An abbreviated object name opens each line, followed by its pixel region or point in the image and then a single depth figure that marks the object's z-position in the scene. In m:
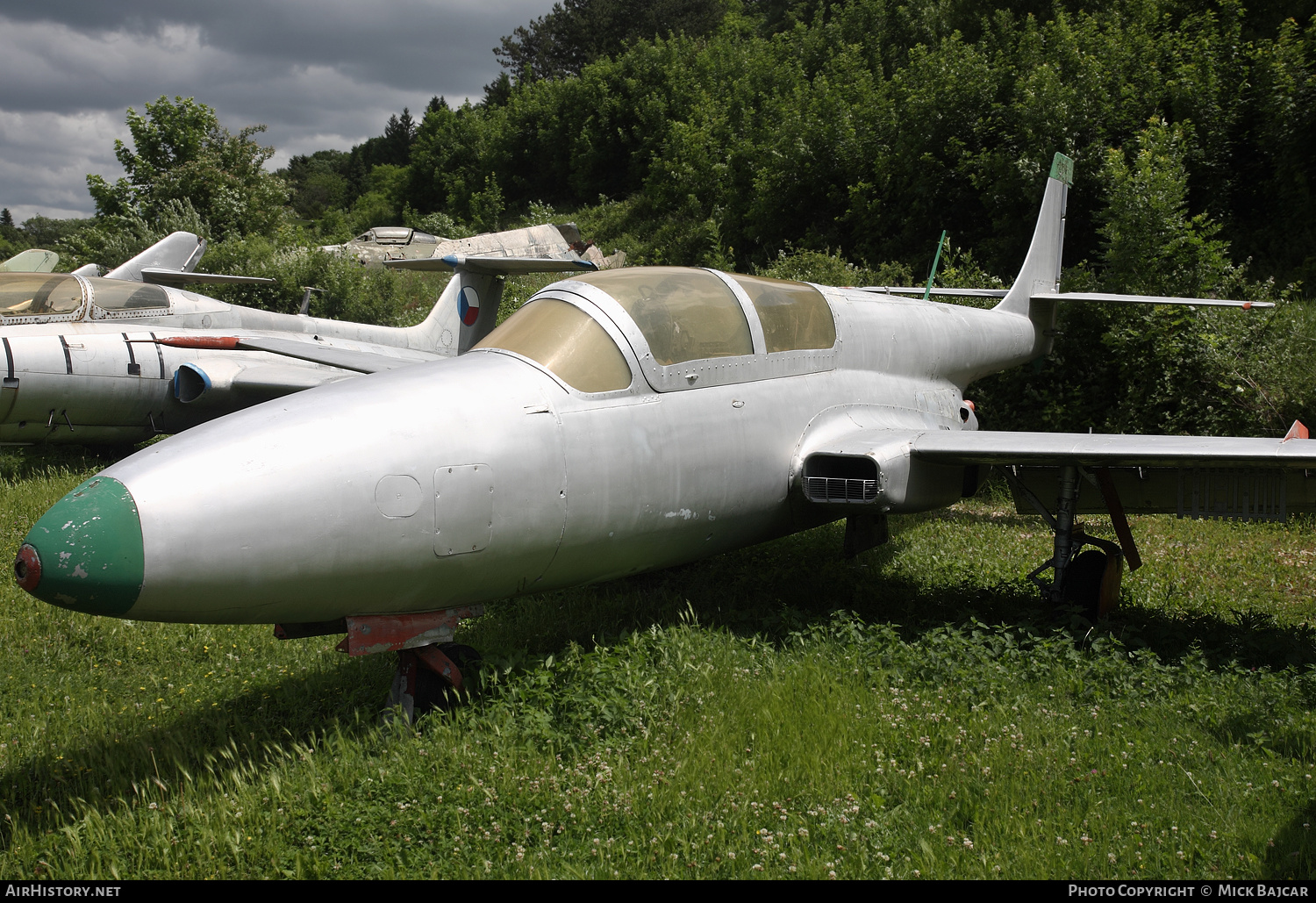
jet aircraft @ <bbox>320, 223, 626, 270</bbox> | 28.55
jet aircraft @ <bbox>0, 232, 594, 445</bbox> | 10.05
